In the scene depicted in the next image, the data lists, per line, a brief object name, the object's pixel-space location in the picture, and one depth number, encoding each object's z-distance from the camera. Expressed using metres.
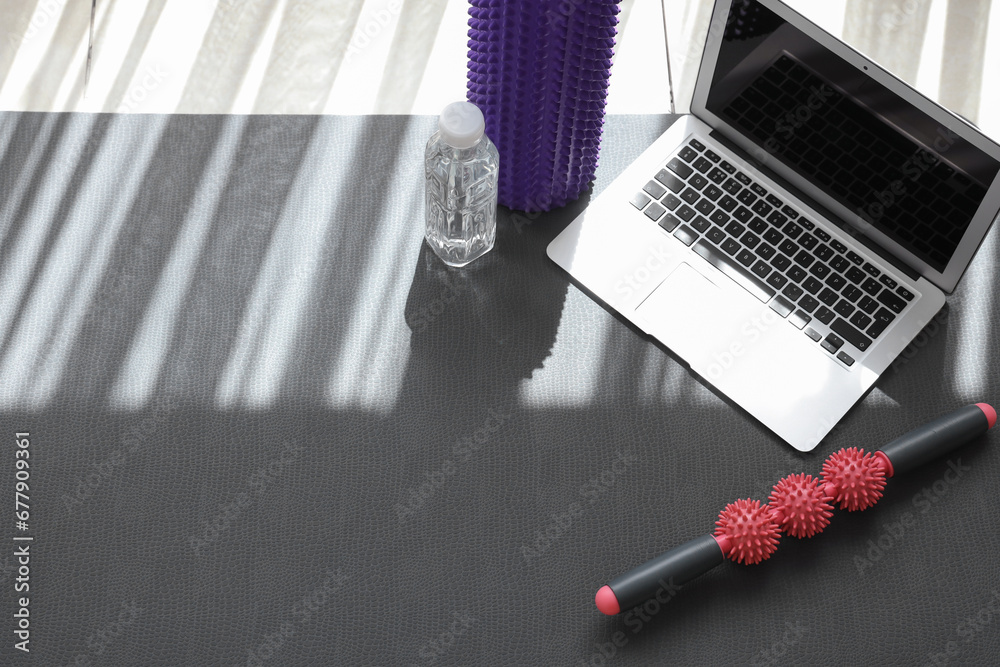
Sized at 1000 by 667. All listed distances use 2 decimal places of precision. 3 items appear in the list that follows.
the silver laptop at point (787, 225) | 1.03
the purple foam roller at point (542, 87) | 0.97
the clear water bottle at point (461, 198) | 1.07
